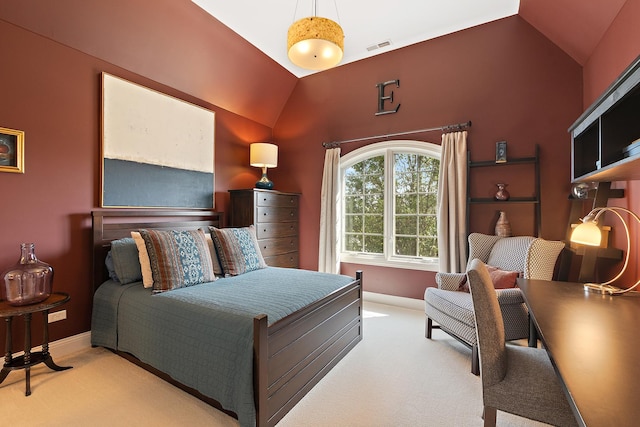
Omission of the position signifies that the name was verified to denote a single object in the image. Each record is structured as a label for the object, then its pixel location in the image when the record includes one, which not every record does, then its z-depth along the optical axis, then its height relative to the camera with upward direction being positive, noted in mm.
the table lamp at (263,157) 4348 +844
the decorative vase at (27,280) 2125 -491
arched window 4023 +151
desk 752 -478
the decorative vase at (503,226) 3363 -124
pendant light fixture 2074 +1237
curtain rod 3660 +1111
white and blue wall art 2930 +729
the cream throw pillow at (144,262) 2498 -412
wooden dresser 4043 -67
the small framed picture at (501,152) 3385 +728
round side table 2070 -964
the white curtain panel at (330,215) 4469 -7
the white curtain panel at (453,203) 3590 +147
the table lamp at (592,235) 1687 -115
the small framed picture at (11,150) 2301 +497
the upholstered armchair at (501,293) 2461 -730
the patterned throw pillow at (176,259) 2467 -398
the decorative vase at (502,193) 3398 +257
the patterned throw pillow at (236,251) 3035 -391
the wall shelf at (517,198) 3289 +248
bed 1720 -809
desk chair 1301 -750
